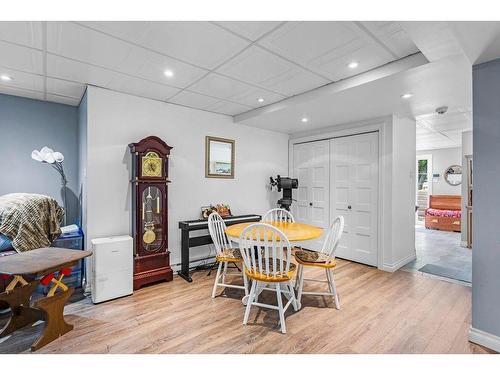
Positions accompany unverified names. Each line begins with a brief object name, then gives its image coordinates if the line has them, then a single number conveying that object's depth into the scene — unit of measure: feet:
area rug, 11.11
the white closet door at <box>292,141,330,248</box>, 15.07
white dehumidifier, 8.88
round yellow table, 8.24
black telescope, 15.15
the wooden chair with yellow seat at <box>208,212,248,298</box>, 9.04
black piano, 11.21
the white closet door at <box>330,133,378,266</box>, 12.84
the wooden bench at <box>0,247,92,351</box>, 6.35
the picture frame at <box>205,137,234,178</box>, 13.06
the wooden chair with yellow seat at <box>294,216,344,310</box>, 8.28
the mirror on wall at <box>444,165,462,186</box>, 24.59
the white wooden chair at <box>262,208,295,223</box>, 11.91
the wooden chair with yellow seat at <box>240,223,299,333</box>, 7.07
